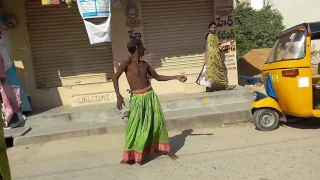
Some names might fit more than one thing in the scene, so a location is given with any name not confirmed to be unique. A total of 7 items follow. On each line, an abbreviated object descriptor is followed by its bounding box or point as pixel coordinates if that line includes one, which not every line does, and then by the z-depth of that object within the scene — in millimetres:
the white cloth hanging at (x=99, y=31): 7609
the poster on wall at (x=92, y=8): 7312
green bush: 17750
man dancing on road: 4992
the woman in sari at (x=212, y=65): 8391
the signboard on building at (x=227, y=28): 9195
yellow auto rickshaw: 5758
